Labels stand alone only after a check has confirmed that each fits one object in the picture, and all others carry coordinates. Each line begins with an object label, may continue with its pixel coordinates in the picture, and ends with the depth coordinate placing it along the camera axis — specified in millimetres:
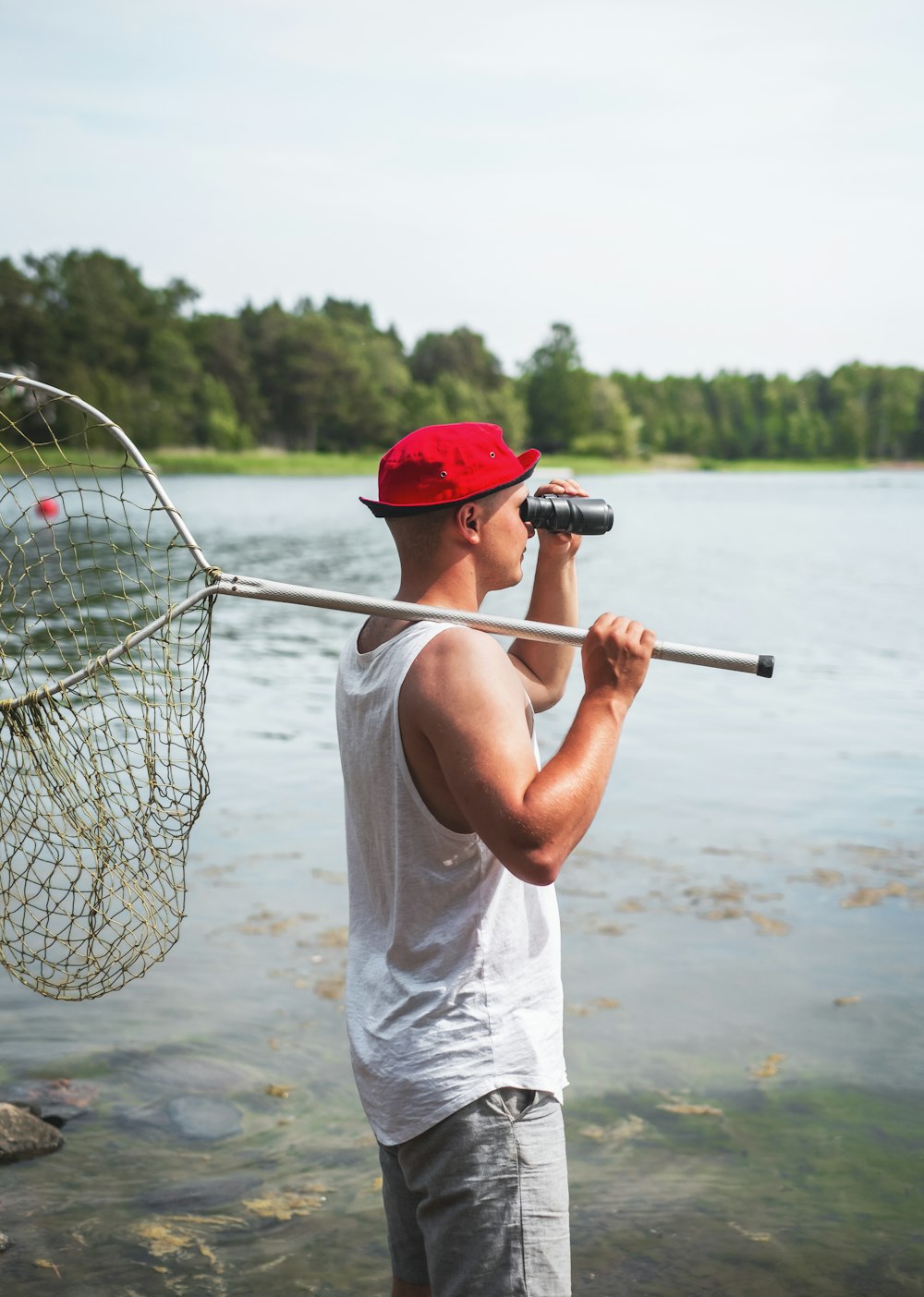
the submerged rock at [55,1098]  4645
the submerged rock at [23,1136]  4309
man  2039
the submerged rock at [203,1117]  4645
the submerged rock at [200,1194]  4148
